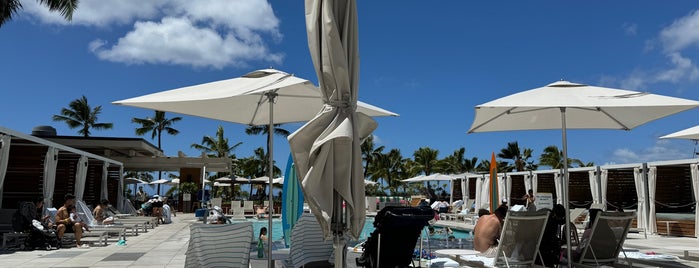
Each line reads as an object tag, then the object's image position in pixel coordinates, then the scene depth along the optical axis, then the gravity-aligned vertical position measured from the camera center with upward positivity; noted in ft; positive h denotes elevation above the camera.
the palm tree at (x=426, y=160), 146.97 +6.60
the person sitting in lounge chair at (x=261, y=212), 62.64 -3.92
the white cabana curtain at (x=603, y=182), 46.09 +0.15
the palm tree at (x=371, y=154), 149.48 +8.40
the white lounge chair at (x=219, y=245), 14.16 -1.80
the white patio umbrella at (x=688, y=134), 29.37 +3.01
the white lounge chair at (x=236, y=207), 61.61 -3.16
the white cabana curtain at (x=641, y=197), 42.29 -1.11
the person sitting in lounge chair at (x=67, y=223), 31.33 -2.66
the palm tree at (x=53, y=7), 55.52 +19.12
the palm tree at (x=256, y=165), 131.64 +4.32
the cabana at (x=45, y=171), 36.24 +0.83
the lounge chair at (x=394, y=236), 14.83 -1.61
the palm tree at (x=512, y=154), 127.04 +7.30
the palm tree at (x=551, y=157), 136.05 +7.14
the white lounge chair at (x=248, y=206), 68.11 -3.31
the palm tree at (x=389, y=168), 148.77 +4.31
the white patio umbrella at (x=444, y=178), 82.15 +0.76
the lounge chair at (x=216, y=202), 67.30 -2.76
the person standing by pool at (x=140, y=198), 92.37 -3.61
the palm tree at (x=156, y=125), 133.90 +14.82
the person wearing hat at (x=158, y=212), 57.07 -3.50
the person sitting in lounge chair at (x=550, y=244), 16.39 -1.97
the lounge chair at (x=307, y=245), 16.07 -2.08
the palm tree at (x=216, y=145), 125.80 +9.03
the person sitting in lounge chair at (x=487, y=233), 17.61 -1.76
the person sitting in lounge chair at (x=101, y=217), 38.28 -2.82
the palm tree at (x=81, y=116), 129.80 +16.76
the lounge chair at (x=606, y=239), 16.30 -1.81
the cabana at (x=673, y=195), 39.17 -1.04
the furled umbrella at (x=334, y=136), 9.55 +0.88
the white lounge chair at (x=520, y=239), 15.42 -1.72
